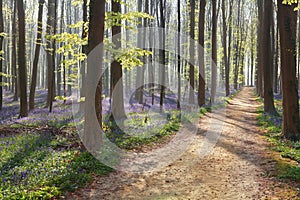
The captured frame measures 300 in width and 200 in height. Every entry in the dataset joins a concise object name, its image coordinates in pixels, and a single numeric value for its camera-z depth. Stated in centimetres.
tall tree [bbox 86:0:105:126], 894
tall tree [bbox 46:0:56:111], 2185
